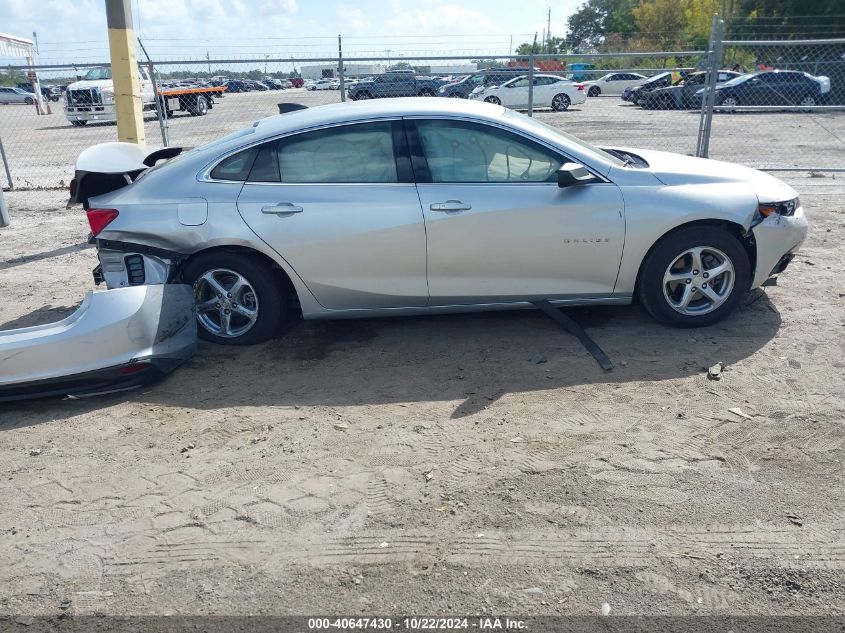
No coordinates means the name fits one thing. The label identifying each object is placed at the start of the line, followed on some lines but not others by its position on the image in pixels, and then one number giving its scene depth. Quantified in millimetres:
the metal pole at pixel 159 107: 11312
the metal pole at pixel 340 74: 11148
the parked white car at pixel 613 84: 39000
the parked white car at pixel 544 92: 23703
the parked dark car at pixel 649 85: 30794
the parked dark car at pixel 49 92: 50388
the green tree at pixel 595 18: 80875
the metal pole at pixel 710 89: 10000
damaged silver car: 4988
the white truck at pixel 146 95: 24659
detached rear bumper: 4484
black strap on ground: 5008
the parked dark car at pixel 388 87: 15504
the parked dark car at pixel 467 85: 29370
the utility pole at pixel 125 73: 8367
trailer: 24744
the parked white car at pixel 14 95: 47512
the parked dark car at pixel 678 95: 25672
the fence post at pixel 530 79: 10700
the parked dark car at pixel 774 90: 23719
